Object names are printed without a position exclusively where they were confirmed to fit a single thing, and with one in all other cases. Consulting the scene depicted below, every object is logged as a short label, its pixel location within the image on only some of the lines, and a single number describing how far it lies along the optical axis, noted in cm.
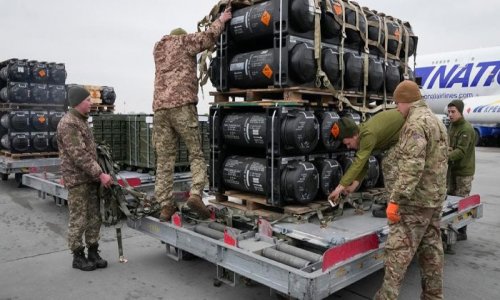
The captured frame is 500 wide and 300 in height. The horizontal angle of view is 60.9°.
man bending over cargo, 396
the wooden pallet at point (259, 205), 457
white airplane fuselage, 2139
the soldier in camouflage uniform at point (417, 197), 334
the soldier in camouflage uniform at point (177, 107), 483
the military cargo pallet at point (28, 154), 1008
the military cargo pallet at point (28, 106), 1034
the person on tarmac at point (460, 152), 587
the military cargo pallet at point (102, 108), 1294
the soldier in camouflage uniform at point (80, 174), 468
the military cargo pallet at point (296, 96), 461
